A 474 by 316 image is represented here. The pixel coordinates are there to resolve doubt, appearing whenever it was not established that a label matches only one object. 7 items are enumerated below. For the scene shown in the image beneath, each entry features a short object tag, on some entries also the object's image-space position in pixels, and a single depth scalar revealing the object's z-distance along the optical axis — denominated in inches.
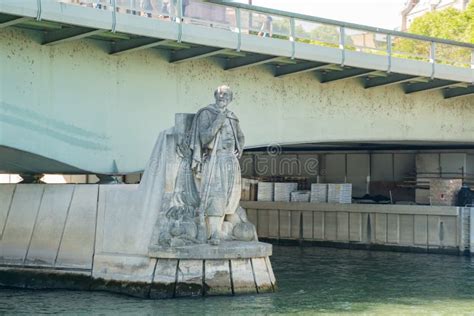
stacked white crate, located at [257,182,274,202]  1925.4
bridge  968.3
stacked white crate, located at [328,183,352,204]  1820.9
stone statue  980.6
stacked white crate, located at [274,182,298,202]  1910.7
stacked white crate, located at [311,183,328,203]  1846.7
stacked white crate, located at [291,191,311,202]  1873.8
